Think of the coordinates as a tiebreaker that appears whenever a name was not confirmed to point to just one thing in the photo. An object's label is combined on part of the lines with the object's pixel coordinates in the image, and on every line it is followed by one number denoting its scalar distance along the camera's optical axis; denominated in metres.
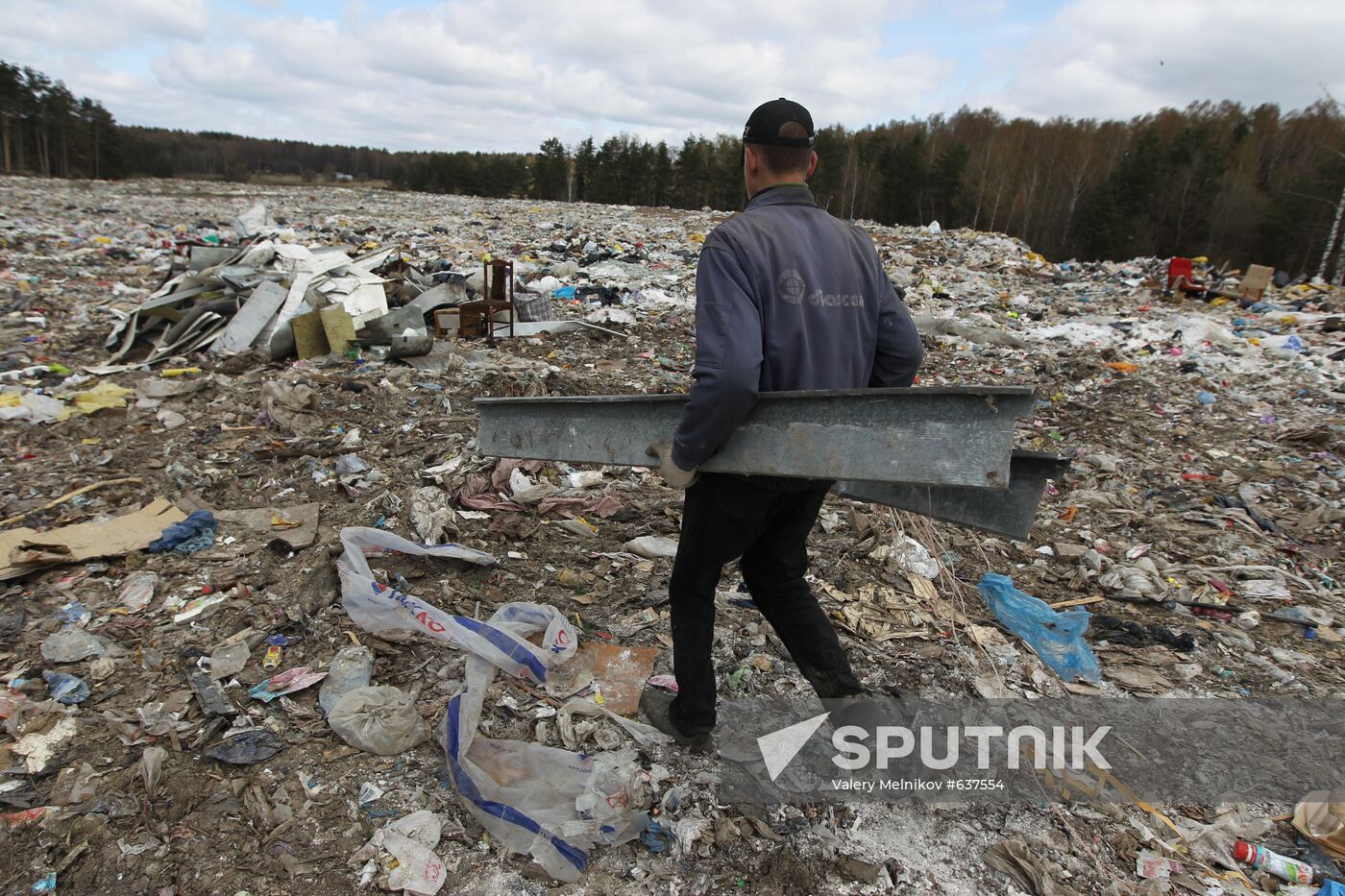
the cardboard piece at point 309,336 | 5.82
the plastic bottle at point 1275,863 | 1.81
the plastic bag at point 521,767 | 1.77
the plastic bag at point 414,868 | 1.65
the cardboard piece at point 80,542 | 2.80
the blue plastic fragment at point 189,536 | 3.06
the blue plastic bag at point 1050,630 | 2.65
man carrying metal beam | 1.50
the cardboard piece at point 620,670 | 2.31
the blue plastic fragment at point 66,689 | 2.19
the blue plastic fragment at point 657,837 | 1.79
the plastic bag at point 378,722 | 2.04
